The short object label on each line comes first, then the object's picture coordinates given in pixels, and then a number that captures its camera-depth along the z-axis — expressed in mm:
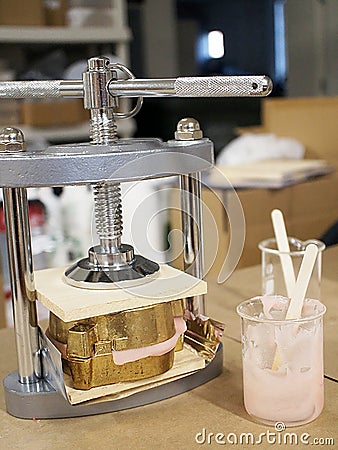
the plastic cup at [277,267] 810
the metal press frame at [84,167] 545
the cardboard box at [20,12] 2346
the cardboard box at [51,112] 2367
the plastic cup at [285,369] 570
